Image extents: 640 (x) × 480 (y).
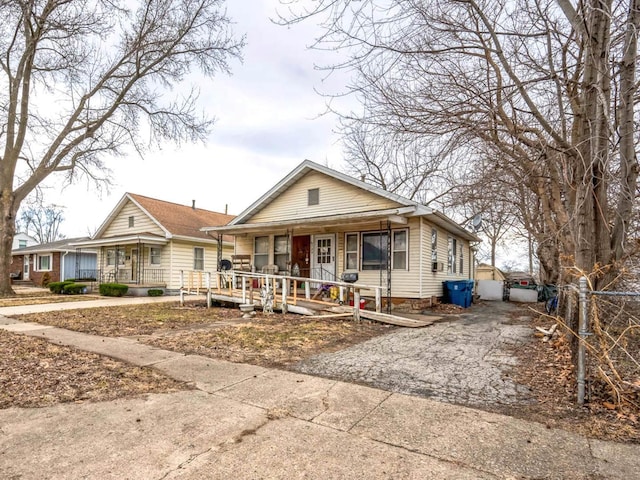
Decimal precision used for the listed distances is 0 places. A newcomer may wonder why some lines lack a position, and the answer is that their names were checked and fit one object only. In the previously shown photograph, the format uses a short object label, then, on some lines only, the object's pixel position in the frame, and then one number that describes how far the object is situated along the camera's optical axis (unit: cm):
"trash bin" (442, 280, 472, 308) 1334
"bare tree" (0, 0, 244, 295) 1619
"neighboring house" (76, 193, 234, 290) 1919
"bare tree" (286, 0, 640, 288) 463
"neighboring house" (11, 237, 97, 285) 2545
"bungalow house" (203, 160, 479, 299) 1148
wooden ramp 872
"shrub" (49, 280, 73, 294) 1886
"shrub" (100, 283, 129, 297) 1724
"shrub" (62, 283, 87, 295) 1855
